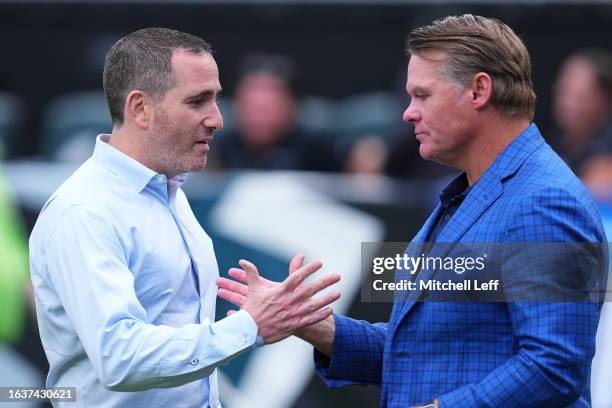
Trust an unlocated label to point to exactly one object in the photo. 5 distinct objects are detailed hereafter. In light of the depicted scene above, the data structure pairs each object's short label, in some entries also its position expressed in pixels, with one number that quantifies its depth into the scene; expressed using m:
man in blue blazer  6.83
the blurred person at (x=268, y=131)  16.91
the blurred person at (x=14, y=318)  13.15
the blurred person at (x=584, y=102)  15.88
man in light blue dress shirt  6.95
